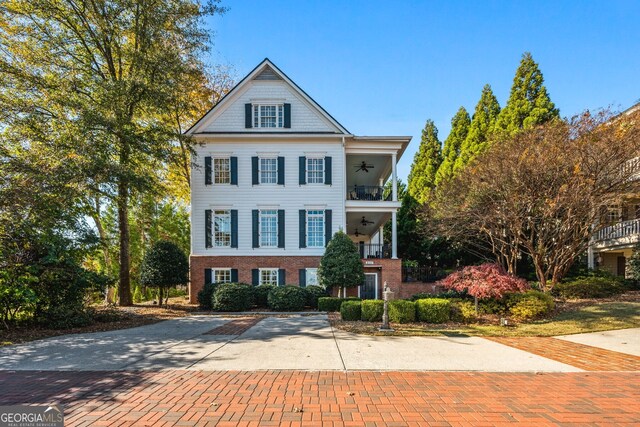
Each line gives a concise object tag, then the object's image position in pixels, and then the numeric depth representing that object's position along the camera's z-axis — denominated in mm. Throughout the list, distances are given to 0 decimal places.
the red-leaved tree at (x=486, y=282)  11883
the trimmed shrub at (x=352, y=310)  12320
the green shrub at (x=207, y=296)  17031
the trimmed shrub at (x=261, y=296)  16984
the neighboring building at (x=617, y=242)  20406
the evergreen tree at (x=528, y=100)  22594
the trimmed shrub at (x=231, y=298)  15969
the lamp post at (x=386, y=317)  10227
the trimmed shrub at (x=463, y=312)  12047
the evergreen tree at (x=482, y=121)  26656
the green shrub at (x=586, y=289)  16672
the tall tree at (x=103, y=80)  14422
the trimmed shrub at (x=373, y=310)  11977
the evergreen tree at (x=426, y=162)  31500
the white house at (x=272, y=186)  19422
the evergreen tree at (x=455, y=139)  28844
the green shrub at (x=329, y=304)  15328
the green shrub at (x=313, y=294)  16703
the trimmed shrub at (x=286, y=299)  16000
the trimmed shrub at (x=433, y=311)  11797
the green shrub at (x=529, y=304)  12227
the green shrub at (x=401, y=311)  11719
